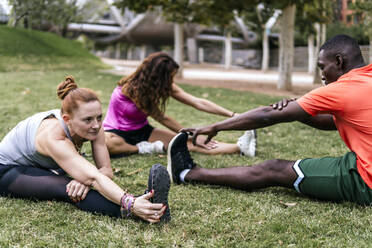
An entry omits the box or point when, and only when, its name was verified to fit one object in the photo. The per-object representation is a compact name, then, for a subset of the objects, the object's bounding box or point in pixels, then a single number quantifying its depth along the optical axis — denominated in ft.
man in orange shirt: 9.53
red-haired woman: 9.12
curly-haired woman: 15.31
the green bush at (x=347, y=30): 101.19
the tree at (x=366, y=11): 36.65
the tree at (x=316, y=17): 39.12
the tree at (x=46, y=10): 24.12
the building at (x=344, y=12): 69.41
